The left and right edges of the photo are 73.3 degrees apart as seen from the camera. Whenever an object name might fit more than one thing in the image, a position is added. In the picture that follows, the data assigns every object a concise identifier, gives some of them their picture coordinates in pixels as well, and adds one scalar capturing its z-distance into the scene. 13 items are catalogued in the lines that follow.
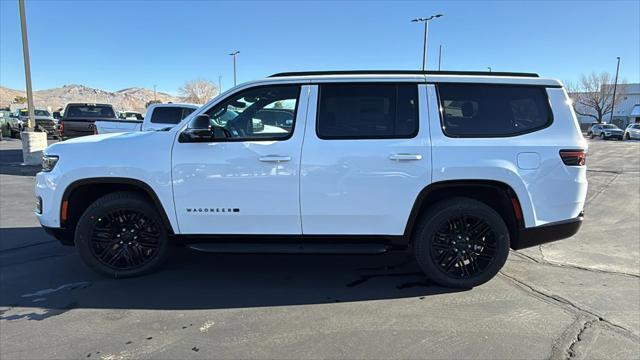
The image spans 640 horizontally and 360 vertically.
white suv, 4.05
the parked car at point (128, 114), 35.36
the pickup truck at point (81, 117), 14.41
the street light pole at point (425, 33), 33.32
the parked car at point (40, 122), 26.06
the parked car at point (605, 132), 39.94
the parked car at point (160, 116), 10.75
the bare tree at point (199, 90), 83.62
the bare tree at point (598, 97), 67.38
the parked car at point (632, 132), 38.97
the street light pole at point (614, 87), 61.69
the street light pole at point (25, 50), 13.17
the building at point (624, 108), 68.12
